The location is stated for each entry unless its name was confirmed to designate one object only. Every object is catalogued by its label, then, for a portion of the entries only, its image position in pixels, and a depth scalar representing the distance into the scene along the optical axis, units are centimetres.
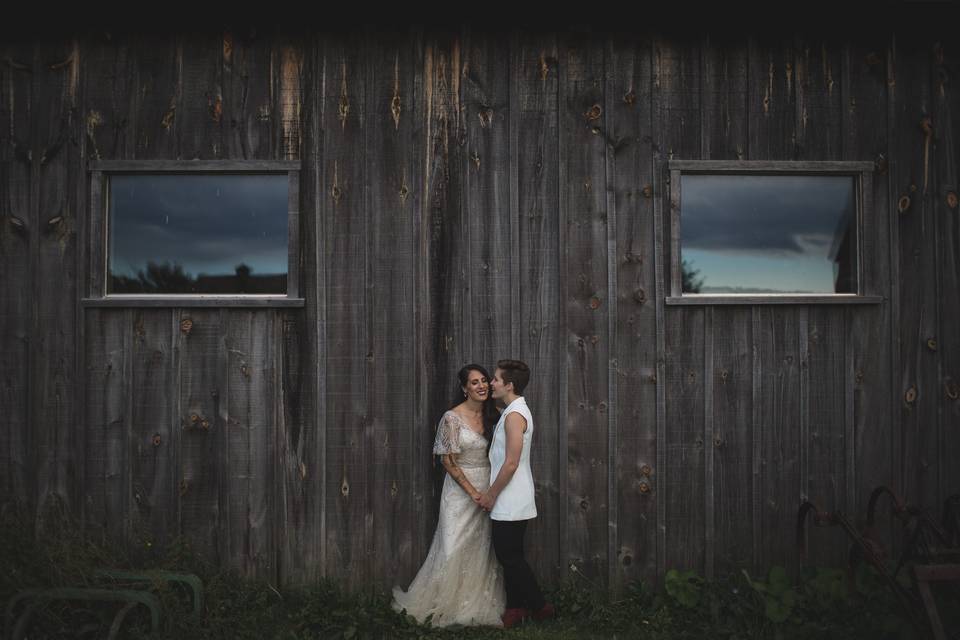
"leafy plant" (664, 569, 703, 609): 445
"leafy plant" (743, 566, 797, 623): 415
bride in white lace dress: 425
